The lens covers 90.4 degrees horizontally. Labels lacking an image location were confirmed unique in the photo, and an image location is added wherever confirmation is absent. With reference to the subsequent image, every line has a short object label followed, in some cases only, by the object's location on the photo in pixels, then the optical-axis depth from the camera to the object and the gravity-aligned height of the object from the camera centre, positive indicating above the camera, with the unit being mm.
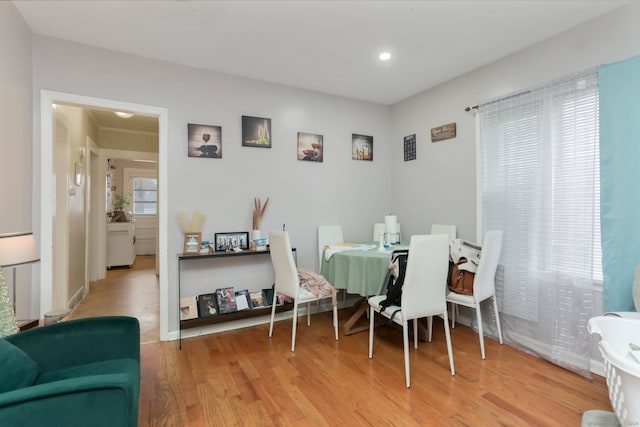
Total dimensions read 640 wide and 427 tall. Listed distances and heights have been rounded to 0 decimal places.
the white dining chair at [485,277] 2598 -552
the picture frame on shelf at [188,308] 2970 -923
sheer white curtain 2348 +21
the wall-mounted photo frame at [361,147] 4031 +833
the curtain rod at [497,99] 2740 +1043
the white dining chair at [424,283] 2203 -505
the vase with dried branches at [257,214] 3277 -29
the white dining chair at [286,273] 2801 -564
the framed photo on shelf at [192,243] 2972 -300
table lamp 1562 -245
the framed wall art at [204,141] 3090 +695
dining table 2756 -527
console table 2924 -1014
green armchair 1043 -670
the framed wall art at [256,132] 3338 +852
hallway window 8422 +373
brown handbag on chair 2756 -598
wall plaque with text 3410 +884
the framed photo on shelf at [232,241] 3176 -301
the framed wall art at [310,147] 3666 +761
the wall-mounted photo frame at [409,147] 3914 +809
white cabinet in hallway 6496 -686
